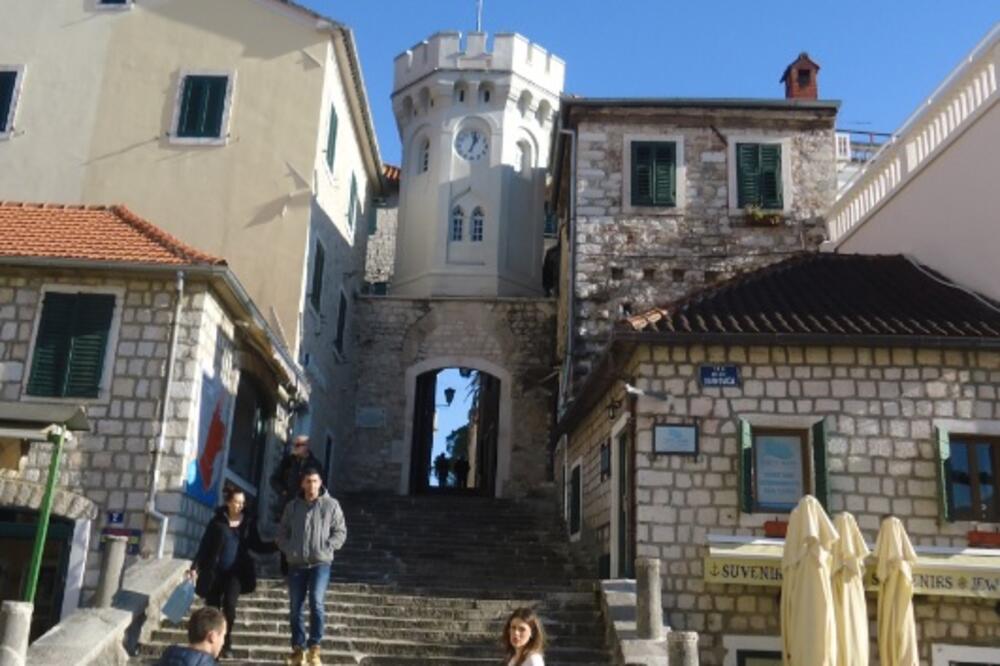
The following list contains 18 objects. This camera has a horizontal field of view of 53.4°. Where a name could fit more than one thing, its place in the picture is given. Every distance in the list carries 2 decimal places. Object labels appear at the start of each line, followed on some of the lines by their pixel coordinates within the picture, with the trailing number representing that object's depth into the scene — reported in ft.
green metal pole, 29.35
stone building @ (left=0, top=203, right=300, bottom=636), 38.60
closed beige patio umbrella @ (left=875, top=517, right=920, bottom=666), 28.50
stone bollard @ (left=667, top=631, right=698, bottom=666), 24.90
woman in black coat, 28.91
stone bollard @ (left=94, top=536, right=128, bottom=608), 30.40
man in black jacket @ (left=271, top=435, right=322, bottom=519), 38.42
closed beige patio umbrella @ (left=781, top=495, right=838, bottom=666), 26.71
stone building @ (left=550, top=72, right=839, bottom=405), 59.88
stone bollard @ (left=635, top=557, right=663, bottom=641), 30.32
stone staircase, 32.19
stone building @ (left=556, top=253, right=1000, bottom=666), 35.60
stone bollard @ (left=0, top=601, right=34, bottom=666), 24.26
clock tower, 77.00
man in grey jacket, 27.91
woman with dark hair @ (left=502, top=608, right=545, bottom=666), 18.83
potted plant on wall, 60.08
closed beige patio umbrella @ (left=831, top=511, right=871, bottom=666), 27.04
